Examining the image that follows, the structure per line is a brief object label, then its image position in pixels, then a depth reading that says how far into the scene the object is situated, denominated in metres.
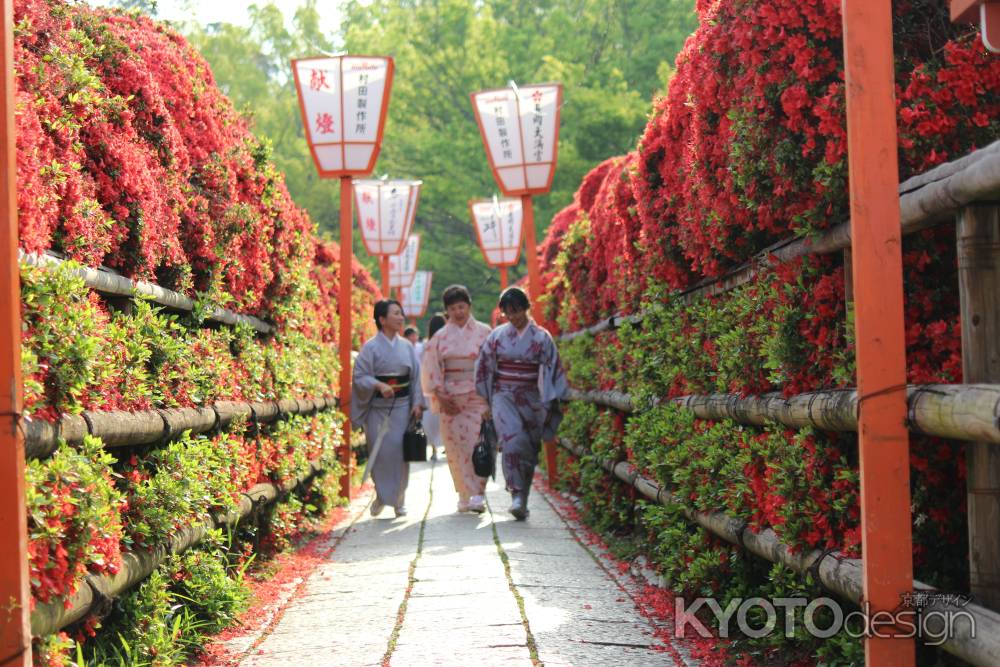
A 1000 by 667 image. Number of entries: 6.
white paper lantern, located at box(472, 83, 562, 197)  12.03
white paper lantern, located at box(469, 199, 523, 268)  21.05
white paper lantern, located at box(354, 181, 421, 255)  19.25
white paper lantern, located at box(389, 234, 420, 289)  28.14
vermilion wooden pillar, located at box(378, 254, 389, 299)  21.34
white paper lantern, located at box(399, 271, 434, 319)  32.97
